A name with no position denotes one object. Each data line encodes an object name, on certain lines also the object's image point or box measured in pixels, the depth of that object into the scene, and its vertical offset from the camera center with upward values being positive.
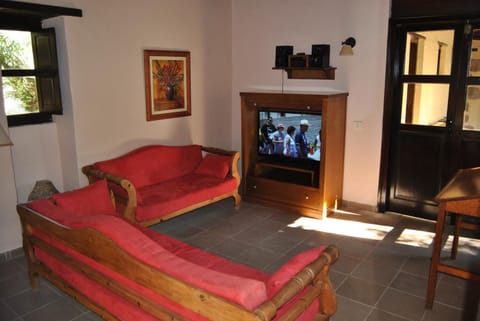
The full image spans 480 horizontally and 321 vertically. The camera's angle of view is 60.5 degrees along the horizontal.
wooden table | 2.66 -0.81
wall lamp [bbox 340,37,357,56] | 4.65 +0.40
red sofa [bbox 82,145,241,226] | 4.04 -1.09
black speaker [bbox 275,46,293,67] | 5.19 +0.35
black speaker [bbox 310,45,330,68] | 4.91 +0.31
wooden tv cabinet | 4.71 -1.02
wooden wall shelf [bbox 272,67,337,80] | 5.02 +0.12
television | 4.89 -0.71
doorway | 4.34 -0.33
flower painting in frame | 4.82 -0.01
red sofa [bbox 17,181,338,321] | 1.91 -1.01
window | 4.00 +0.07
